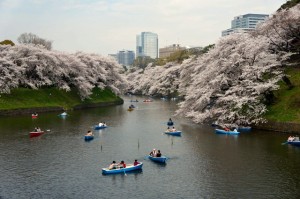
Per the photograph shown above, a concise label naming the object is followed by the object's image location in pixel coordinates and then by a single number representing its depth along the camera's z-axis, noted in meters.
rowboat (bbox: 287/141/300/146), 48.02
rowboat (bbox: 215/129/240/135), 56.53
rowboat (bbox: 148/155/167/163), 40.72
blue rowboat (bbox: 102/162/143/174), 36.56
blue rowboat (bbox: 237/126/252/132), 59.53
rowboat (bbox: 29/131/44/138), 55.50
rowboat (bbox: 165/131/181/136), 57.75
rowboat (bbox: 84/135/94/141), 53.44
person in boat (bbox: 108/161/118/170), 36.94
